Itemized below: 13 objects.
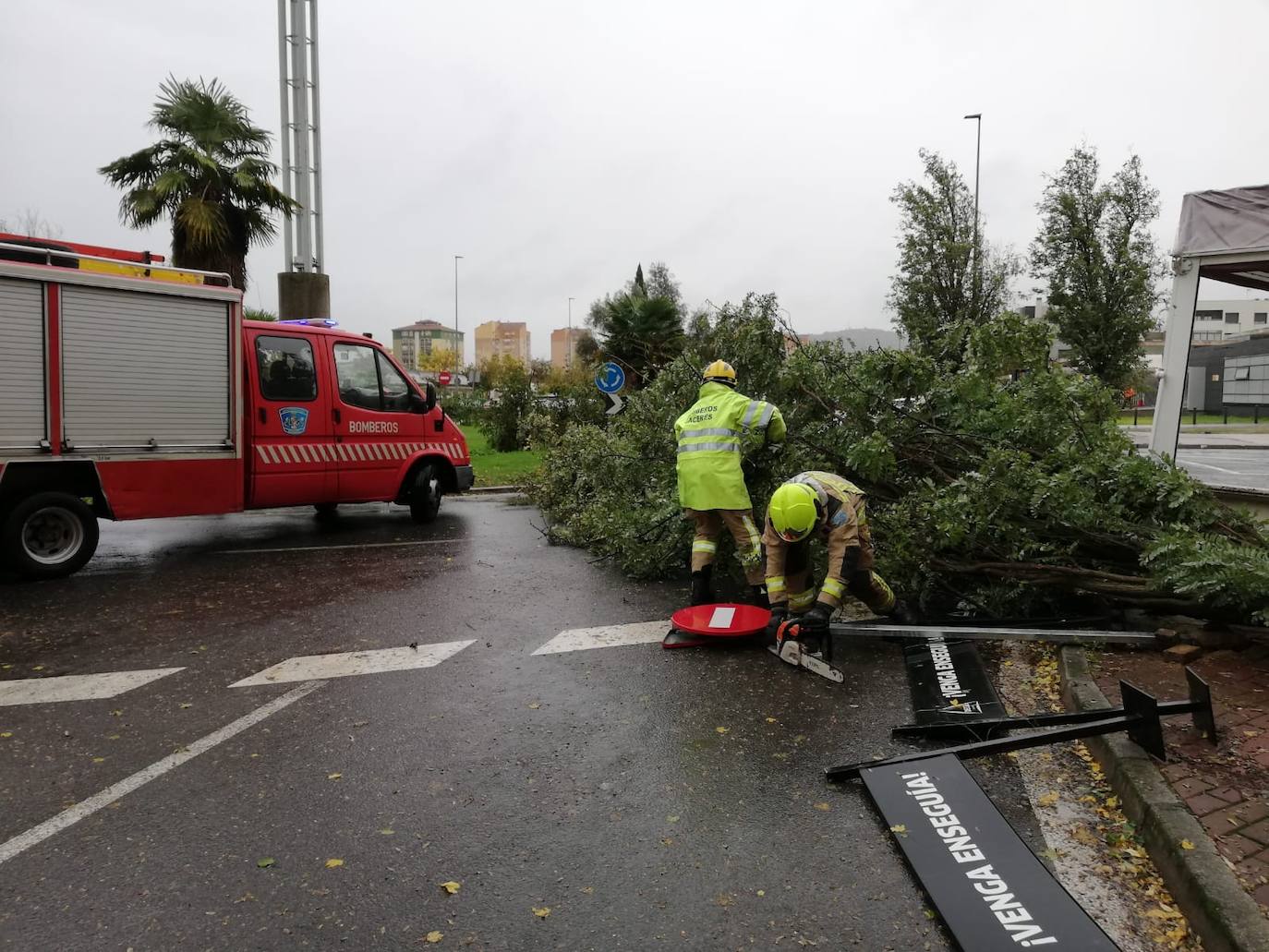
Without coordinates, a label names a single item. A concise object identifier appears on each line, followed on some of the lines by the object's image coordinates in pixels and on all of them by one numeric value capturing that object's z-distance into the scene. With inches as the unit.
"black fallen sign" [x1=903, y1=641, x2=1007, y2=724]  170.6
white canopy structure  256.8
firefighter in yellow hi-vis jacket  250.2
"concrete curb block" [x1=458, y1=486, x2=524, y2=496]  561.2
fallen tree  218.1
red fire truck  285.7
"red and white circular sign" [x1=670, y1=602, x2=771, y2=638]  219.8
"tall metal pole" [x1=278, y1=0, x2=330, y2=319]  546.6
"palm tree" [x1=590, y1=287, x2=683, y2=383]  779.4
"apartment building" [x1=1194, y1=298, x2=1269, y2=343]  3284.9
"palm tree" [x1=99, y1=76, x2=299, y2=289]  625.9
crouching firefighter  201.5
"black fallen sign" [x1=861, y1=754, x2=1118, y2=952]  103.9
